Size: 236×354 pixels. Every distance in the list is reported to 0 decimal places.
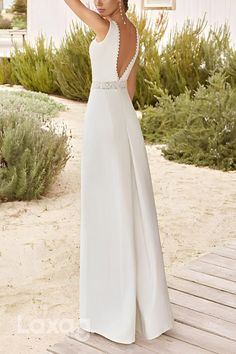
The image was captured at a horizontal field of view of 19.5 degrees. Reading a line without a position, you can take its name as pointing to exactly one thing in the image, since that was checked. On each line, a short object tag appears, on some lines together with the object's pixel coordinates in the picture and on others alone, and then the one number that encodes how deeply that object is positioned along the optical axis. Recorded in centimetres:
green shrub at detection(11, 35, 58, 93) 1202
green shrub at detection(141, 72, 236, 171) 772
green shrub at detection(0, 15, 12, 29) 2061
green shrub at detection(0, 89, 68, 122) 967
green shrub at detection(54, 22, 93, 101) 1137
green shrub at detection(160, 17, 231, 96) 1086
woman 278
